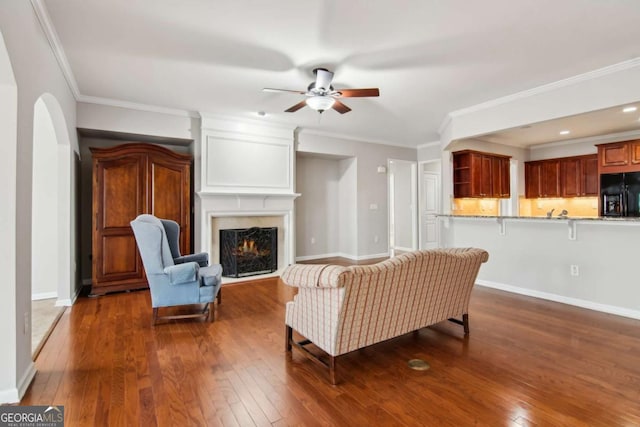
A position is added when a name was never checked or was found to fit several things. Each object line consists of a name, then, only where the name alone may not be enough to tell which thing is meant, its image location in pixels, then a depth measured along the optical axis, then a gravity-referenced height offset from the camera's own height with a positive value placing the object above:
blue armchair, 2.97 -0.59
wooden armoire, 4.05 +0.19
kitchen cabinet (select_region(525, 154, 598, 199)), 5.80 +0.68
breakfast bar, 3.30 -0.58
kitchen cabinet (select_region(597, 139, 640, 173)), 4.95 +0.89
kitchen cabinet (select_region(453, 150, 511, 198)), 5.50 +0.70
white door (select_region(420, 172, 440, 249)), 7.49 +0.15
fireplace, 4.90 -0.58
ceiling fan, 3.12 +1.23
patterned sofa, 1.99 -0.60
